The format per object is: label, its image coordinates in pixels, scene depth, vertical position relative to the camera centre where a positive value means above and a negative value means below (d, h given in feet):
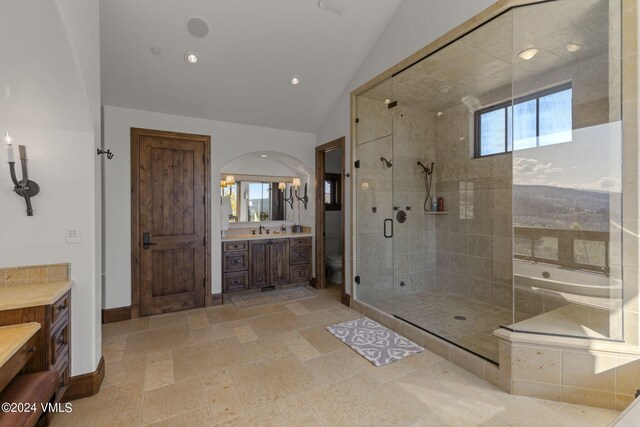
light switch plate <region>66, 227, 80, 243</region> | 6.98 -0.52
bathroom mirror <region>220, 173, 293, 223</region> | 16.07 +0.91
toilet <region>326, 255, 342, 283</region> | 16.56 -3.36
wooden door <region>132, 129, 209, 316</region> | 11.99 -0.36
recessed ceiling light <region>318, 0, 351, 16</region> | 9.32 +6.89
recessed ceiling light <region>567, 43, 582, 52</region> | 7.89 +4.59
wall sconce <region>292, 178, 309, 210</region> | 17.18 +0.95
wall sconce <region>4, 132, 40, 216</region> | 6.29 +0.73
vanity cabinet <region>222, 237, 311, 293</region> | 14.35 -2.77
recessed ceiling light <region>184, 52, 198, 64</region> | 10.16 +5.60
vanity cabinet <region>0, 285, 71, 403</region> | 5.68 -2.57
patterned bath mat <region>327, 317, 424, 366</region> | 8.78 -4.47
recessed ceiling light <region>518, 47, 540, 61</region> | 8.40 +4.67
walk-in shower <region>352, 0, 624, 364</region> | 7.14 +1.04
